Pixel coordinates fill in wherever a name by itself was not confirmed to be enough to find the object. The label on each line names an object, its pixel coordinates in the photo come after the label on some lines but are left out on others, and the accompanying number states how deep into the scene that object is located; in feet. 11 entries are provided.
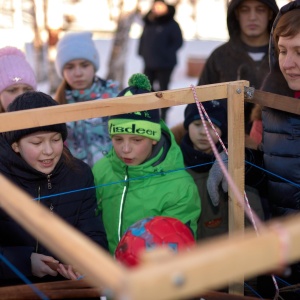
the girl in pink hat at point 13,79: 10.88
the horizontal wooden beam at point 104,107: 6.74
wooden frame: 3.45
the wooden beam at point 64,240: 3.56
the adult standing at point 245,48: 11.60
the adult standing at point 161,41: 24.44
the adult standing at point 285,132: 7.78
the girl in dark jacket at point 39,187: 7.87
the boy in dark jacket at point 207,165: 10.01
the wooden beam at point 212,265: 3.43
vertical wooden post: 7.89
